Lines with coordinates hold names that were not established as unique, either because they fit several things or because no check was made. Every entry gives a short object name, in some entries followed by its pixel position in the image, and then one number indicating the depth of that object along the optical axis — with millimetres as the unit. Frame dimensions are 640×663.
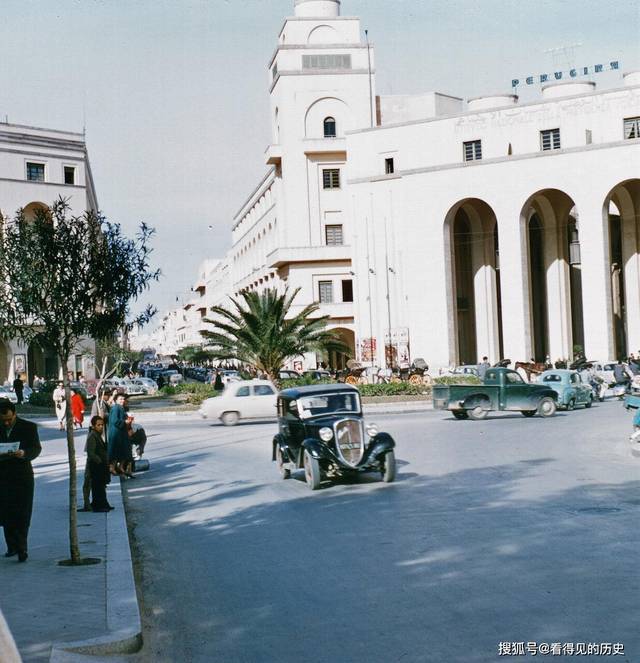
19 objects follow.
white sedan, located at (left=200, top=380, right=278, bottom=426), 32156
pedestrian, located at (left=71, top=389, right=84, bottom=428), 30125
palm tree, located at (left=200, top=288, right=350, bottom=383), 39188
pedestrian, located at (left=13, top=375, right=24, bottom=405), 44781
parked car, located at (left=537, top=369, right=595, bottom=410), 32750
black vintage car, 15383
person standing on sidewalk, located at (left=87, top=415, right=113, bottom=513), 13523
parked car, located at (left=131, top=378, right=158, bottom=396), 57294
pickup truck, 29344
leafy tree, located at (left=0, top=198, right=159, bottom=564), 10297
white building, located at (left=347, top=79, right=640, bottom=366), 52000
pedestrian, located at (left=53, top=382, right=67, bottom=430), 30328
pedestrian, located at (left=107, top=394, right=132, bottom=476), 17422
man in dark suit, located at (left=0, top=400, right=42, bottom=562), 9812
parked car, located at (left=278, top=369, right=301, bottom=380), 41781
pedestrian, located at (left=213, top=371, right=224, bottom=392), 41744
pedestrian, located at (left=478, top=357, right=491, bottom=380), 43859
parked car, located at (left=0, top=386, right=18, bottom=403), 47756
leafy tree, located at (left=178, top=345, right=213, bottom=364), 39250
